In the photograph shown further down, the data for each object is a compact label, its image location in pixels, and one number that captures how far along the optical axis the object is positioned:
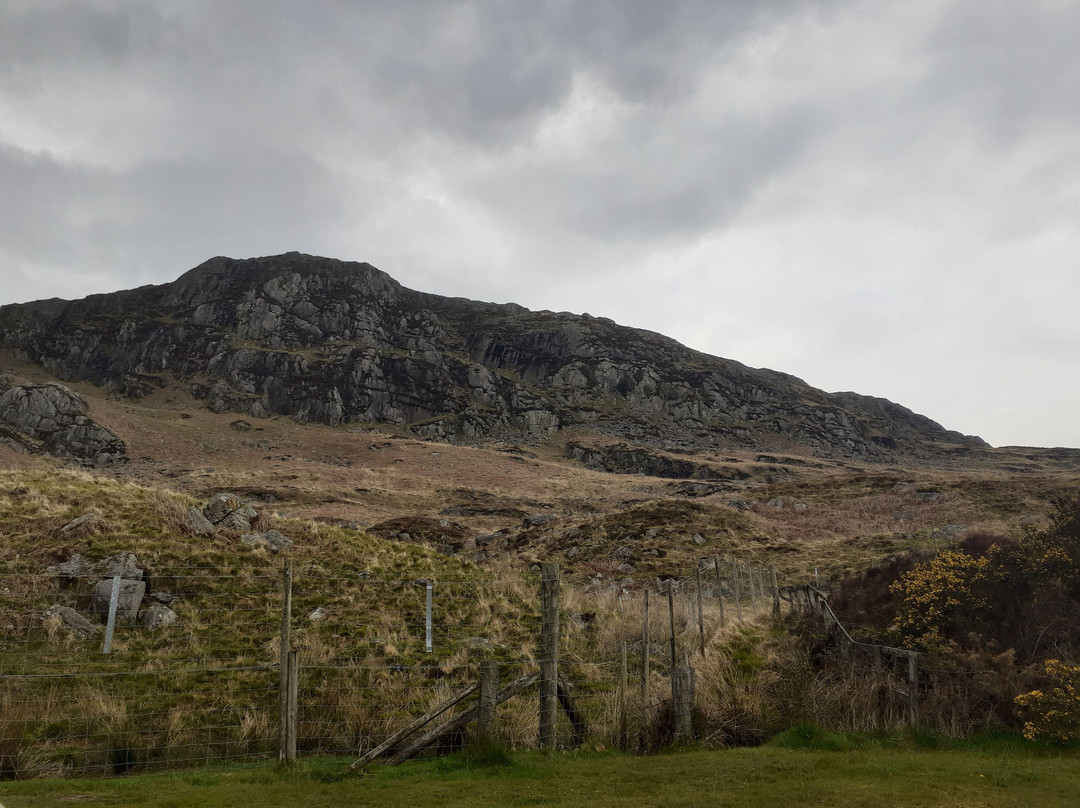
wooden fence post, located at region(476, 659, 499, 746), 9.02
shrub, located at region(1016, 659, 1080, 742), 9.14
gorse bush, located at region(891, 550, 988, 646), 13.16
